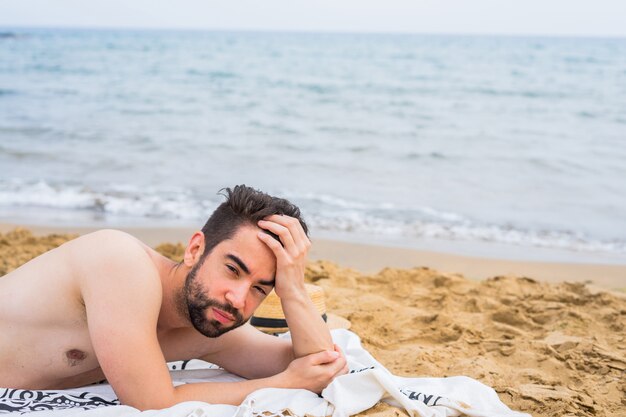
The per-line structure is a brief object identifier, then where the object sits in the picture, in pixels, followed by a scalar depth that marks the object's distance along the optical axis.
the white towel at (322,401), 2.99
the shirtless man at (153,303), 2.81
